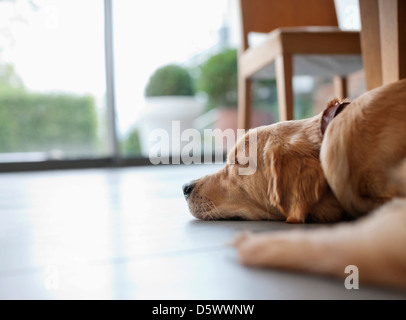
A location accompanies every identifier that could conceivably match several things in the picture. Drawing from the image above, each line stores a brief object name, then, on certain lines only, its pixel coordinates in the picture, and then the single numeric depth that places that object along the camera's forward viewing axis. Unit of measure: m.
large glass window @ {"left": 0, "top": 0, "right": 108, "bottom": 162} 4.58
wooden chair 2.67
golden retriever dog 0.76
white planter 5.46
